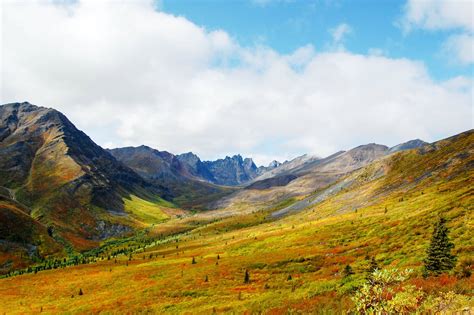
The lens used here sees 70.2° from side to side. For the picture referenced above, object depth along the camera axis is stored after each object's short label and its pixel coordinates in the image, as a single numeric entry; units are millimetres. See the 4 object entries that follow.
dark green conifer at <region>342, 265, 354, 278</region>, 40619
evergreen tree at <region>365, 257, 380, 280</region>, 32969
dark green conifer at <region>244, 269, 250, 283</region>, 49391
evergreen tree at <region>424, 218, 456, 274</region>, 31141
